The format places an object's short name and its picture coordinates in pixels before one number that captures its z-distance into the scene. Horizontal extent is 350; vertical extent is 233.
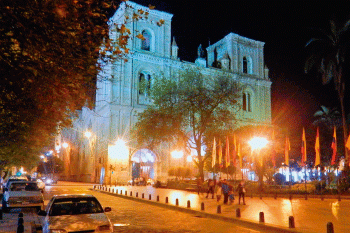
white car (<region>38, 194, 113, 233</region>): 7.38
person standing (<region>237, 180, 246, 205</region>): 18.47
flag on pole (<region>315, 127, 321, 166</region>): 21.76
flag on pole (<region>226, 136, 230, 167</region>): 26.89
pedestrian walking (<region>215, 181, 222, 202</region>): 29.27
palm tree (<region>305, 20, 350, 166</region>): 29.70
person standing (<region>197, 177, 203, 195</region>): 27.10
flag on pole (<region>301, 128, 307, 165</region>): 22.61
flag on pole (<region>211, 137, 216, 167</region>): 27.53
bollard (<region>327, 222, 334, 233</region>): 8.73
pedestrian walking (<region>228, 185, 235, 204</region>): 19.59
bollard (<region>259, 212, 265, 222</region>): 11.86
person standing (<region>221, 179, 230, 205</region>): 19.14
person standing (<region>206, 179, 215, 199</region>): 24.04
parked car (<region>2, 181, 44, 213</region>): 15.73
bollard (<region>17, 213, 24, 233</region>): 8.47
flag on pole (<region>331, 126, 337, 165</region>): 22.24
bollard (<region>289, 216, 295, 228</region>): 10.63
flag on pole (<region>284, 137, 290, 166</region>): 23.19
